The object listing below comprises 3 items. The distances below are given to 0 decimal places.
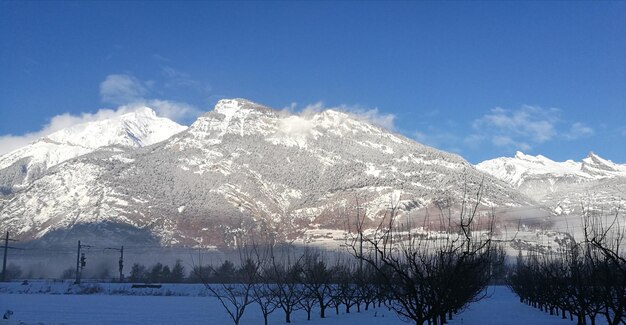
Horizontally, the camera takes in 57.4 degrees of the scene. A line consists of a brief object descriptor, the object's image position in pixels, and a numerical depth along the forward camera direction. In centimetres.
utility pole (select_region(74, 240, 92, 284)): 7168
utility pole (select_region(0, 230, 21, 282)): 7529
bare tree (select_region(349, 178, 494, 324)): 980
